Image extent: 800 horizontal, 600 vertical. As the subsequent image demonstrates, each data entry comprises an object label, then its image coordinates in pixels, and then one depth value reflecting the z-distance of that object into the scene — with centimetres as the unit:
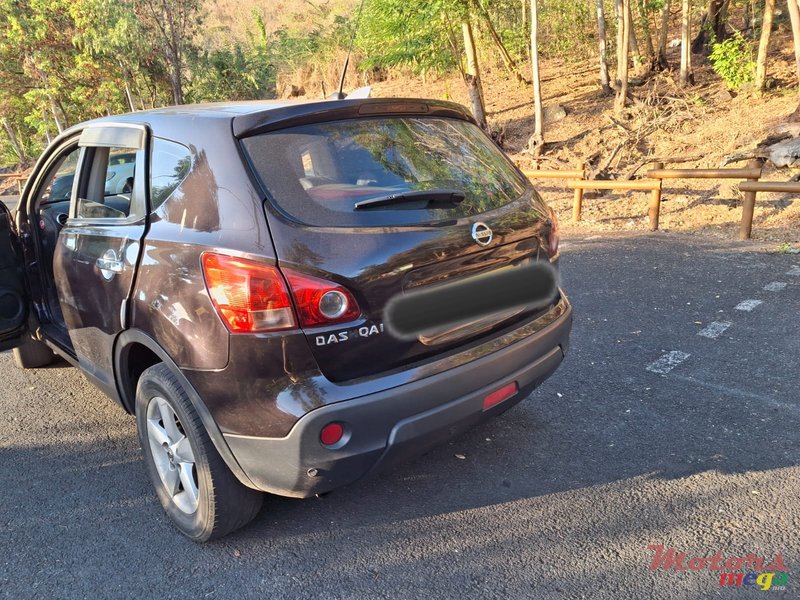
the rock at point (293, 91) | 2844
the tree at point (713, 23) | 1708
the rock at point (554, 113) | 1716
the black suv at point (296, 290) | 221
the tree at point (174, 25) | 2097
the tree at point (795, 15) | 1036
